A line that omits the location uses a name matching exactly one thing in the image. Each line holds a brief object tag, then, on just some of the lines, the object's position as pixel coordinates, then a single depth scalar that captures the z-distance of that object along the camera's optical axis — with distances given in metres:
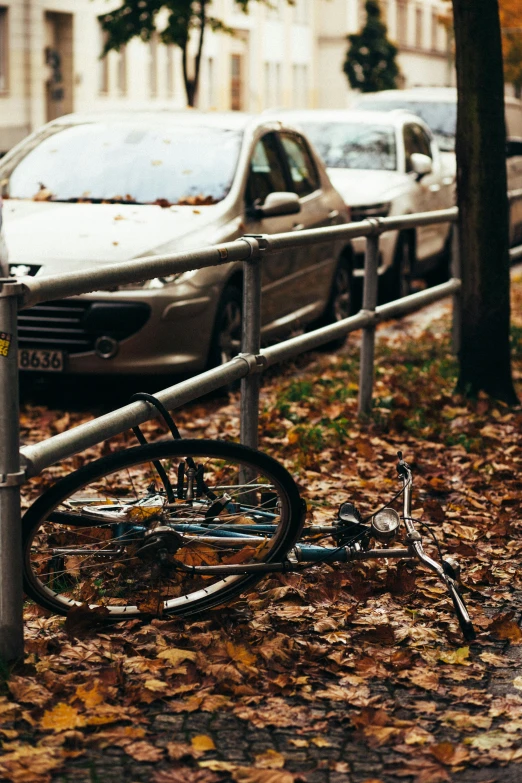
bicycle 5.58
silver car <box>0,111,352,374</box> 10.06
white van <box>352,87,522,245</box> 21.70
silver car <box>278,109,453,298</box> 15.84
